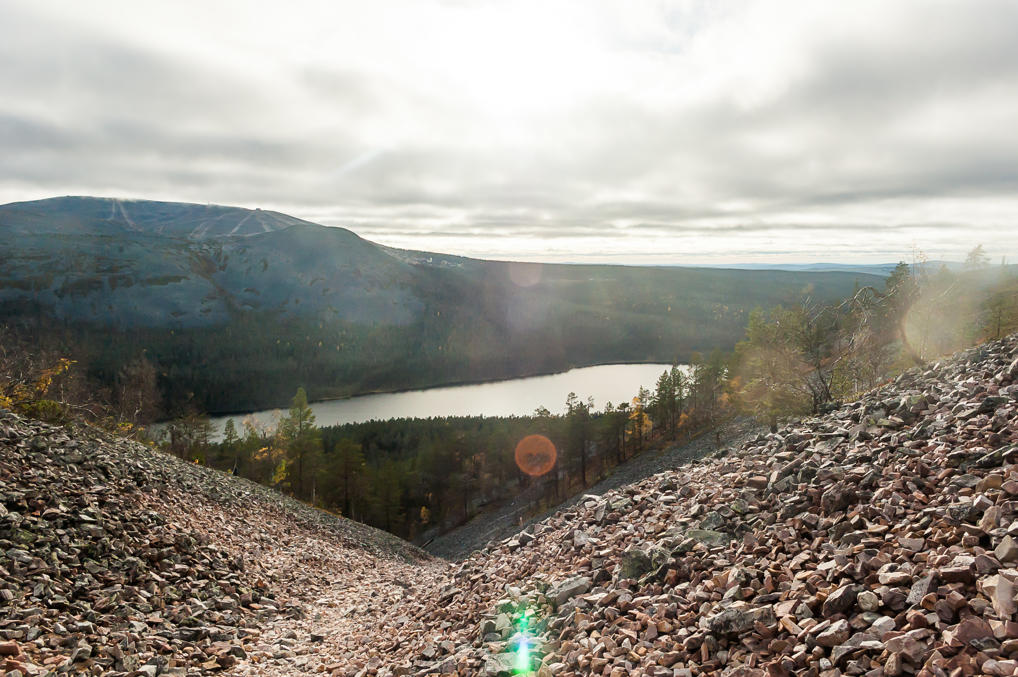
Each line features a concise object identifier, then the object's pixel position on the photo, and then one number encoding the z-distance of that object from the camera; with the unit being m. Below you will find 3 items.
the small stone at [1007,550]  5.18
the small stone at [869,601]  5.39
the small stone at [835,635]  5.15
